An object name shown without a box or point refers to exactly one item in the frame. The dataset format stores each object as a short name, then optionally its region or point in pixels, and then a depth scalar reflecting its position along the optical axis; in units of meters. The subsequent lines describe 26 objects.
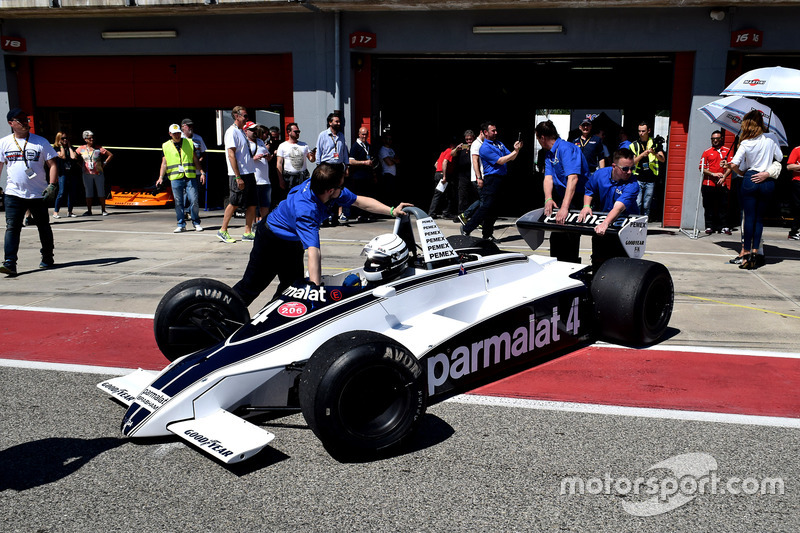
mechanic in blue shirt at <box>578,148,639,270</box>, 6.54
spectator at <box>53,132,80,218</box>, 13.88
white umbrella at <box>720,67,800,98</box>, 9.06
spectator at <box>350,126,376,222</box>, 12.97
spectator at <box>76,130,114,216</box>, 14.02
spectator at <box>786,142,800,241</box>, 11.56
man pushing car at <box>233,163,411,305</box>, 4.95
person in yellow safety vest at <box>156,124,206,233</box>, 11.49
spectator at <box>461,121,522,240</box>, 10.32
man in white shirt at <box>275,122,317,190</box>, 12.52
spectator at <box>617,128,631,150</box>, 12.84
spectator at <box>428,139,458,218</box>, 13.46
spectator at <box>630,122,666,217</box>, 12.63
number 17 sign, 13.49
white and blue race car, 3.64
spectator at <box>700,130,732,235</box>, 12.04
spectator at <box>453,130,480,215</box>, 13.57
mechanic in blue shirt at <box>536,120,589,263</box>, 7.15
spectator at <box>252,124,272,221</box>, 10.90
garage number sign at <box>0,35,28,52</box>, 15.23
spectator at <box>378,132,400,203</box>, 13.66
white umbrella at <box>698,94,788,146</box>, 10.15
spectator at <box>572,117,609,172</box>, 11.91
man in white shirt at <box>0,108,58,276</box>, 8.37
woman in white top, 8.64
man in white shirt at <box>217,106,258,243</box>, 10.34
